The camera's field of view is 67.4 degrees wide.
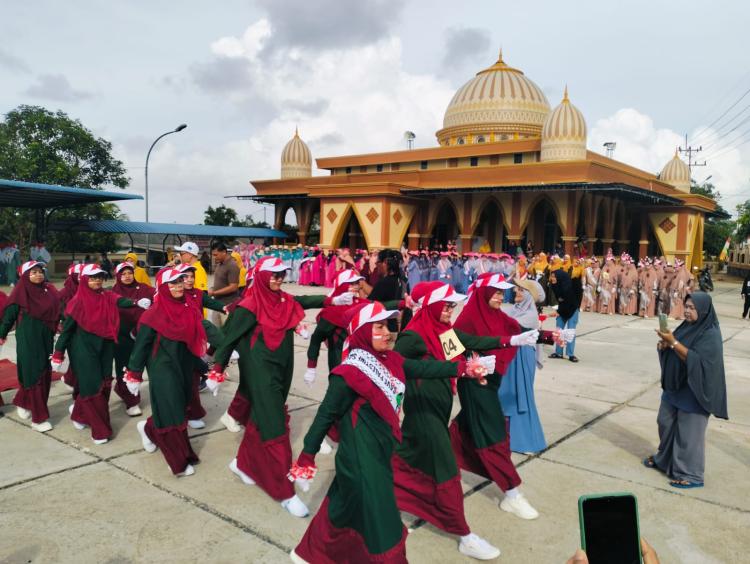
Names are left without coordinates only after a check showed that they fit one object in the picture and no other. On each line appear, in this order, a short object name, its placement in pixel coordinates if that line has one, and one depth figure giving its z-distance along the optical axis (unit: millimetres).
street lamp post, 23078
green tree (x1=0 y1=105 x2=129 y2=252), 25562
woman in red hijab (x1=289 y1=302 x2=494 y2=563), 2787
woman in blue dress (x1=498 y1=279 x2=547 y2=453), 4730
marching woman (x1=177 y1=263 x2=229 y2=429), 5133
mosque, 23688
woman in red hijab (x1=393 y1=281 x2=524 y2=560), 3439
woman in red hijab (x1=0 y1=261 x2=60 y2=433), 5598
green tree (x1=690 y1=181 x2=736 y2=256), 49688
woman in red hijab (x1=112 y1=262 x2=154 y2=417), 6059
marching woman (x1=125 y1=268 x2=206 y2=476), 4449
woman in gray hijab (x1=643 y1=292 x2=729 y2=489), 4273
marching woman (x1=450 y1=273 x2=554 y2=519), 3902
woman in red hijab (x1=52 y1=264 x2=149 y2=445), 5227
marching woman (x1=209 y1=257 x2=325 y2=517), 4059
